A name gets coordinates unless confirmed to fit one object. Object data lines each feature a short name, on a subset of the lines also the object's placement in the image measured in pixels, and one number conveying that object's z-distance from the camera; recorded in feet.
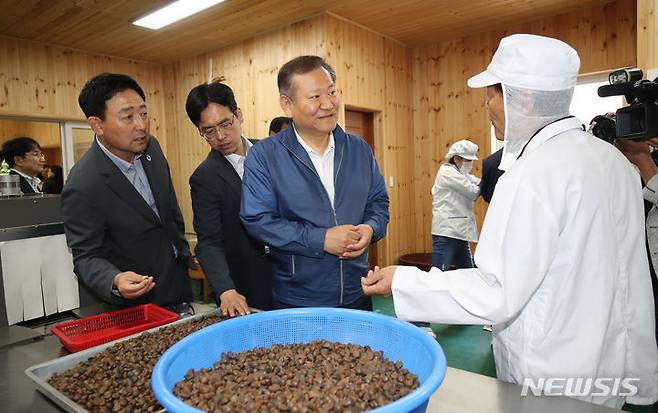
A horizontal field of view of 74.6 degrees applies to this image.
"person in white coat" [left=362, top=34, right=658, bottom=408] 3.33
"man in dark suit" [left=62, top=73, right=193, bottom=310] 5.08
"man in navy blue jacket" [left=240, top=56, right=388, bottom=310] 5.24
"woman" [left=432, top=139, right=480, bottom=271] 13.47
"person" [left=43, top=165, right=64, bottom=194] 17.58
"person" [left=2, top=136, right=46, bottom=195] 13.98
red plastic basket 4.29
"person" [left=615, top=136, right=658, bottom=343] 6.23
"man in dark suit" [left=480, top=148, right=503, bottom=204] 9.92
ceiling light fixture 14.10
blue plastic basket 2.82
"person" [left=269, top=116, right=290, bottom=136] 12.97
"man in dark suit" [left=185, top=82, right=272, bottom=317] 6.12
